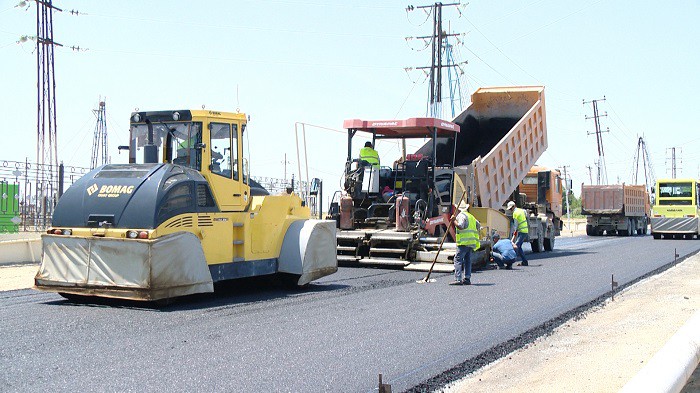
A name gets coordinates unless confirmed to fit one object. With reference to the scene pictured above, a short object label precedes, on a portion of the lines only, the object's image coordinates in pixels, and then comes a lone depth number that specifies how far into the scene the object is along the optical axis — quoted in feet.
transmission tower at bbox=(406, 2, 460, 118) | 97.17
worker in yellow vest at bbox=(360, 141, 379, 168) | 48.29
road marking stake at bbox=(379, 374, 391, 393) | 14.15
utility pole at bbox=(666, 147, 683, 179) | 280.70
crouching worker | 47.26
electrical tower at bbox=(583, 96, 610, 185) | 189.88
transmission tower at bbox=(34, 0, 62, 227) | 77.41
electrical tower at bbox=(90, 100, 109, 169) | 162.50
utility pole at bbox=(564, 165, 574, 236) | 72.07
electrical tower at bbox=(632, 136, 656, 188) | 215.51
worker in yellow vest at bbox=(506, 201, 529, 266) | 50.37
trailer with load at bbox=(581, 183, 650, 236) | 106.22
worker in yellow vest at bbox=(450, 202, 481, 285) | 37.06
